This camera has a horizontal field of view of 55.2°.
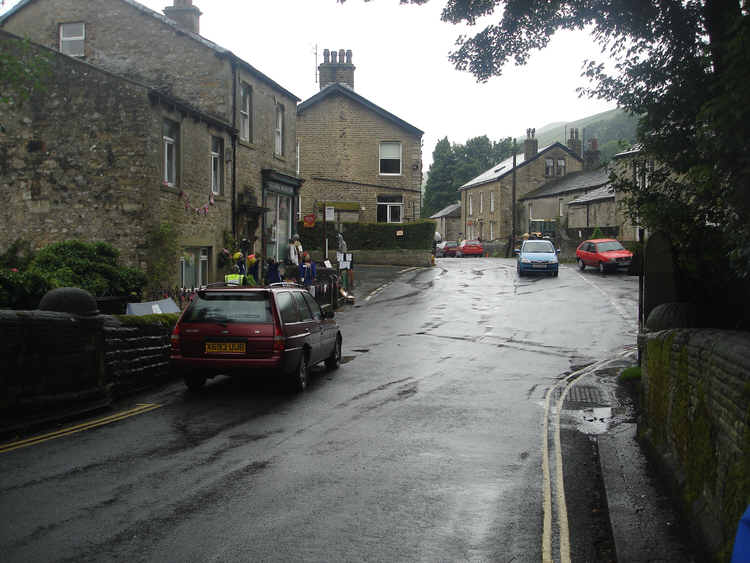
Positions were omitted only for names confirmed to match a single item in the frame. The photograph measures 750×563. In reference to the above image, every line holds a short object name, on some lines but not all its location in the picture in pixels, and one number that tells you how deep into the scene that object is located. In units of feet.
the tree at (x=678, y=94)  18.30
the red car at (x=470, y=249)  204.44
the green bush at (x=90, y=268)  53.11
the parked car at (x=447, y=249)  211.00
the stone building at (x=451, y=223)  330.95
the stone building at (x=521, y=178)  240.94
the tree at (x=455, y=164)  360.69
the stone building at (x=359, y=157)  149.79
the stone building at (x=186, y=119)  62.59
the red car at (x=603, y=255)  120.98
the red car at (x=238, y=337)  35.01
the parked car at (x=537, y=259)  116.37
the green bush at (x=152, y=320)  37.32
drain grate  34.76
